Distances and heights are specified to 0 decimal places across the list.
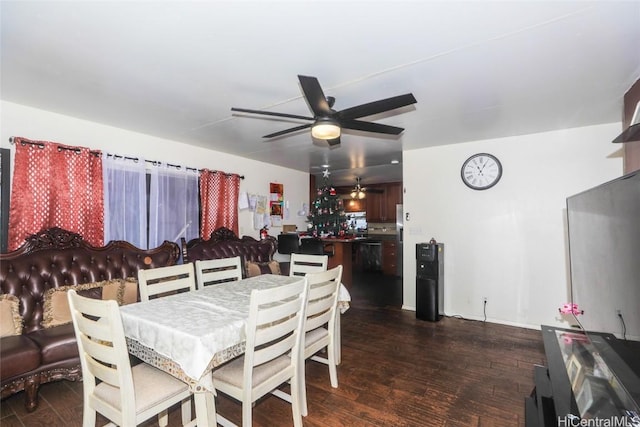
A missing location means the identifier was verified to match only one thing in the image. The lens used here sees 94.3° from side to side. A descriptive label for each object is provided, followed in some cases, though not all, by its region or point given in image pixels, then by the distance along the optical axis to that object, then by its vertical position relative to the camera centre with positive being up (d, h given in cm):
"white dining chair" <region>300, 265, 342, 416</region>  204 -69
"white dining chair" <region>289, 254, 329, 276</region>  310 -45
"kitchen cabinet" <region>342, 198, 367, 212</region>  846 +50
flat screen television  114 -24
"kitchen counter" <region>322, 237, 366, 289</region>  547 -58
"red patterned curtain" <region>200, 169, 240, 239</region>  423 +34
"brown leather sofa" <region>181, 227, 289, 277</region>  390 -36
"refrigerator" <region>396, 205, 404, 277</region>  691 -47
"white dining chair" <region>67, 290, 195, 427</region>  138 -81
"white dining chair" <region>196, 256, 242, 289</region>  271 -47
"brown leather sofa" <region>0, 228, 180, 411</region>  208 -52
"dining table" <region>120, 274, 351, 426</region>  144 -59
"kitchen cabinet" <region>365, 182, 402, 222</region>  798 +55
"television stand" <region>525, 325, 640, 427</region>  124 -80
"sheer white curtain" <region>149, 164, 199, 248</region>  371 +25
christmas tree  613 +15
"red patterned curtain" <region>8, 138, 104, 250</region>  268 +32
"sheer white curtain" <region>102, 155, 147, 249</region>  329 +27
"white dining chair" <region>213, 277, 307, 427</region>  157 -77
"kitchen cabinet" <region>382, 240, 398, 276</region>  712 -85
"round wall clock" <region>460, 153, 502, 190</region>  389 +67
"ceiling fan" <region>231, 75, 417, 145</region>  186 +78
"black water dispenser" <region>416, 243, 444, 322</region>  394 -81
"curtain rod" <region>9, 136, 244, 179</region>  269 +76
